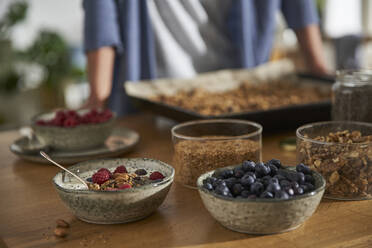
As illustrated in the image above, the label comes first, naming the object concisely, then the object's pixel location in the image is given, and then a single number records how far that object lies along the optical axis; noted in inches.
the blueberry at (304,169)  35.5
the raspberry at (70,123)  53.9
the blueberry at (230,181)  33.8
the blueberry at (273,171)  35.9
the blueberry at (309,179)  34.7
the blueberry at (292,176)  33.7
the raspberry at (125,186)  35.9
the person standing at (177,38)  73.4
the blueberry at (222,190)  32.6
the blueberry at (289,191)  32.2
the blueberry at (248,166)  35.9
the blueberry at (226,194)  32.6
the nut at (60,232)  34.6
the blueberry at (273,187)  32.0
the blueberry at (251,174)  34.2
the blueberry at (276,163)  37.4
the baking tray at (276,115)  55.4
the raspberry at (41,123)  55.6
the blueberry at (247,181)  33.3
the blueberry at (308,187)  33.3
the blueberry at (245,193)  32.5
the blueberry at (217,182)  33.7
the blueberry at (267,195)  31.8
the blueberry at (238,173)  35.4
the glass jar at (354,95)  49.3
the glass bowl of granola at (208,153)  42.3
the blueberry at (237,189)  33.1
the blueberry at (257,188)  32.6
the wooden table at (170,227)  32.6
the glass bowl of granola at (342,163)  37.7
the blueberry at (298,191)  32.6
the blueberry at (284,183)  32.8
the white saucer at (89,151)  51.6
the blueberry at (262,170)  35.3
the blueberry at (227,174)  35.8
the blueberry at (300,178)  33.7
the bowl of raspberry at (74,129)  53.5
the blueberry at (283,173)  34.5
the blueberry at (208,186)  33.9
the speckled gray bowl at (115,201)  34.5
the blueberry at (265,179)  33.2
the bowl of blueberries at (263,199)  31.5
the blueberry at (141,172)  40.3
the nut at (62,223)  35.4
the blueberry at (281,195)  31.6
